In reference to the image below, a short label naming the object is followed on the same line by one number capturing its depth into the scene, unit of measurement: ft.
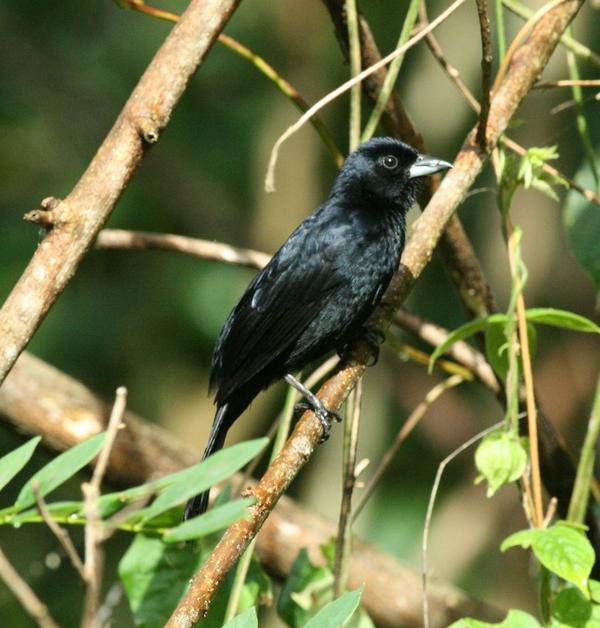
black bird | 21.40
